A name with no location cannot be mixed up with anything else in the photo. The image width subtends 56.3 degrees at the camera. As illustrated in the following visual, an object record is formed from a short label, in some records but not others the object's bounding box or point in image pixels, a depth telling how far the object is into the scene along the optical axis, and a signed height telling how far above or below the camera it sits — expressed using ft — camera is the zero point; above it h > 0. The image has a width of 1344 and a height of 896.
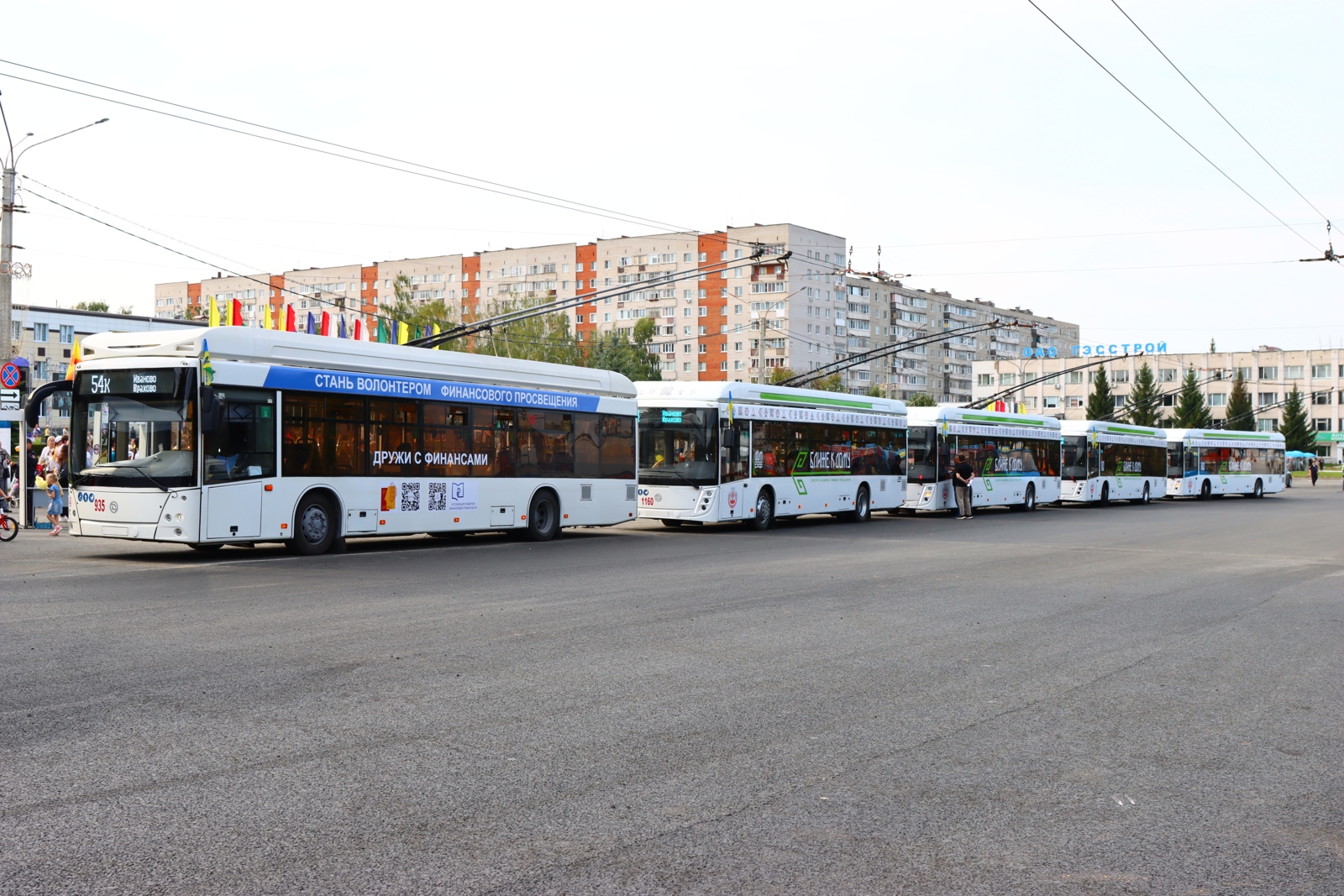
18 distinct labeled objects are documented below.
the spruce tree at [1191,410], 391.86 +18.79
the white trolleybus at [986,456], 112.57 +1.27
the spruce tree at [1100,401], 409.08 +22.34
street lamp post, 79.87 +13.01
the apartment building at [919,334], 422.00 +49.88
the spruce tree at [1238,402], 402.31 +21.83
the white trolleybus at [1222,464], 172.24 +0.89
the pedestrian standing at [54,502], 70.67 -1.94
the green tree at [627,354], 264.93 +24.95
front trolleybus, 52.24 +1.30
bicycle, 64.59 -3.01
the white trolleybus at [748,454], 81.87 +1.04
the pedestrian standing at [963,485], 109.60 -1.33
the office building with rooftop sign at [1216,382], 444.14 +32.88
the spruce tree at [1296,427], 388.78 +13.09
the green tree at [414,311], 225.35 +29.17
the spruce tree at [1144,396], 386.32 +22.20
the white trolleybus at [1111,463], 142.72 +0.80
